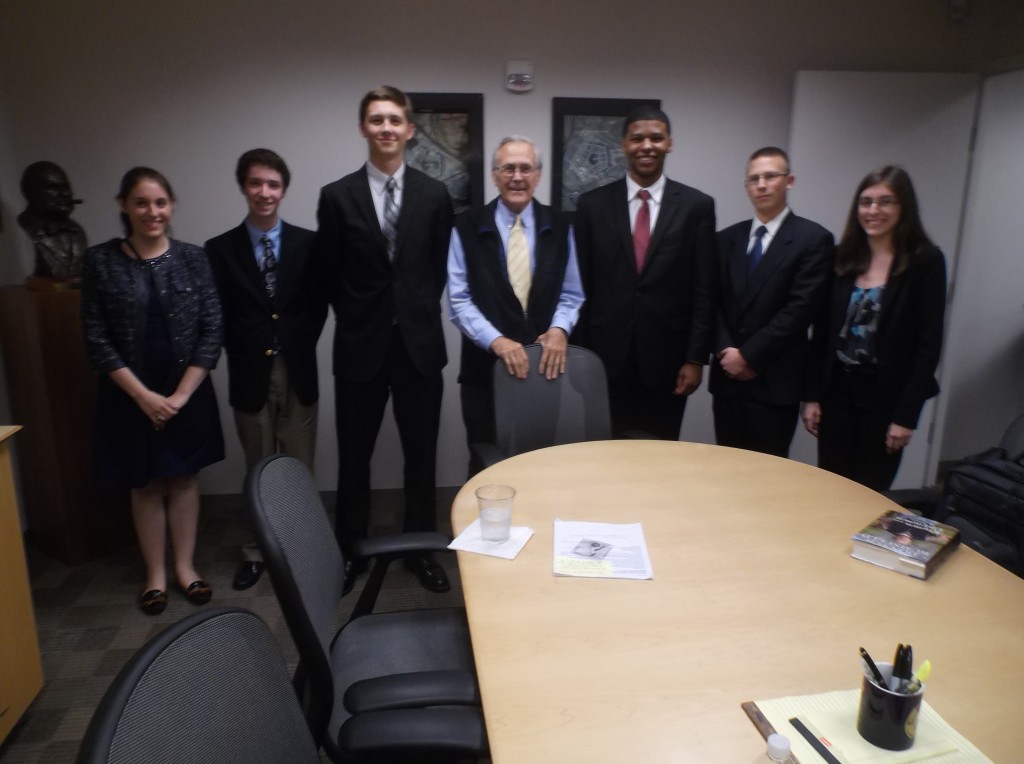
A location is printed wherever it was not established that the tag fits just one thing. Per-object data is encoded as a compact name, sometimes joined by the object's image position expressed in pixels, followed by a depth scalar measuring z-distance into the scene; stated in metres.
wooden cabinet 1.81
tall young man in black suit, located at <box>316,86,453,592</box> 2.45
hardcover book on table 1.32
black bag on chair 1.75
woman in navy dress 2.29
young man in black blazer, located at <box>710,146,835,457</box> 2.47
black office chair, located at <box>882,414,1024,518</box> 1.83
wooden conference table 0.93
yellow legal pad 0.87
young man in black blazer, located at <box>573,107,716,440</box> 2.58
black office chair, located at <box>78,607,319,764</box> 0.62
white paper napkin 1.41
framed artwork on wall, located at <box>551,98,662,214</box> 3.38
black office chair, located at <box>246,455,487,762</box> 0.99
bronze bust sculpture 2.63
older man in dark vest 2.47
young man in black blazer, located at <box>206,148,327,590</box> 2.52
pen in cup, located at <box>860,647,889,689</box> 0.90
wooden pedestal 2.65
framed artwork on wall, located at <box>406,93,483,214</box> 3.31
